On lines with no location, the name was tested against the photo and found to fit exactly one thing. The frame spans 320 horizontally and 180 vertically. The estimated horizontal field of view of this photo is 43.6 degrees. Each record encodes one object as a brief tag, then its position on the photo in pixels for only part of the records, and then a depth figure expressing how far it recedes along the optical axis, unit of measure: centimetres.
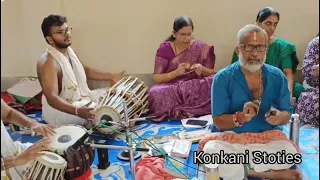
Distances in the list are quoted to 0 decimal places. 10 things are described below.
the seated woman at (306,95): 257
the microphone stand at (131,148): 181
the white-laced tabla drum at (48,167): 189
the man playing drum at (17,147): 126
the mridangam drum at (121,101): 310
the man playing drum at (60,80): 282
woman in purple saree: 353
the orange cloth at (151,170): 235
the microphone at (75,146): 209
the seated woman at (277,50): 330
